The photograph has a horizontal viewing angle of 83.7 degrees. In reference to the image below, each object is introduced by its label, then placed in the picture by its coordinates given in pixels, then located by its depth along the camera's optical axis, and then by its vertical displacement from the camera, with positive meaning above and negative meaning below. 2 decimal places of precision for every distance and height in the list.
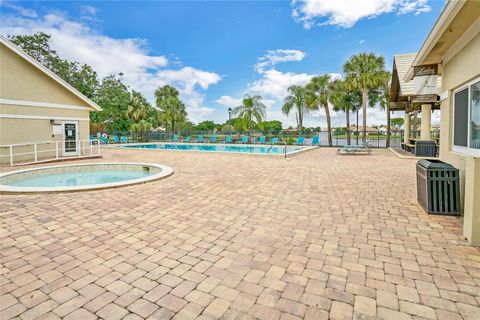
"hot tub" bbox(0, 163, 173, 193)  7.88 -0.99
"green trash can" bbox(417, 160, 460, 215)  4.31 -0.76
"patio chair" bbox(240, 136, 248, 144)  26.30 +0.41
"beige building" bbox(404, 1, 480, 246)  3.24 +0.99
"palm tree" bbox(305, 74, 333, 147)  24.66 +4.75
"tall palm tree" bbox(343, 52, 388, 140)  22.53 +6.13
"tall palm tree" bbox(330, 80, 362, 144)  24.27 +4.28
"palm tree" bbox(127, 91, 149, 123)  28.97 +3.92
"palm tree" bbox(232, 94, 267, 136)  28.94 +3.59
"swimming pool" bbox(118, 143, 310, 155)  21.25 -0.21
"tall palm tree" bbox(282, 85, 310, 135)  25.80 +3.93
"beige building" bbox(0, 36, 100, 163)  11.05 +1.73
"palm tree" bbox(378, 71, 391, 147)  22.92 +4.69
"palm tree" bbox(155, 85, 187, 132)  31.75 +4.40
